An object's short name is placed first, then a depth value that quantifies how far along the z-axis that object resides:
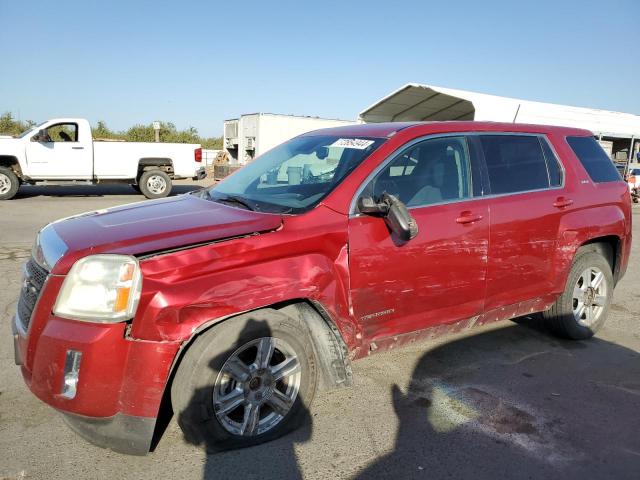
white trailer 18.59
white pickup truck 13.29
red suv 2.36
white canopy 16.17
